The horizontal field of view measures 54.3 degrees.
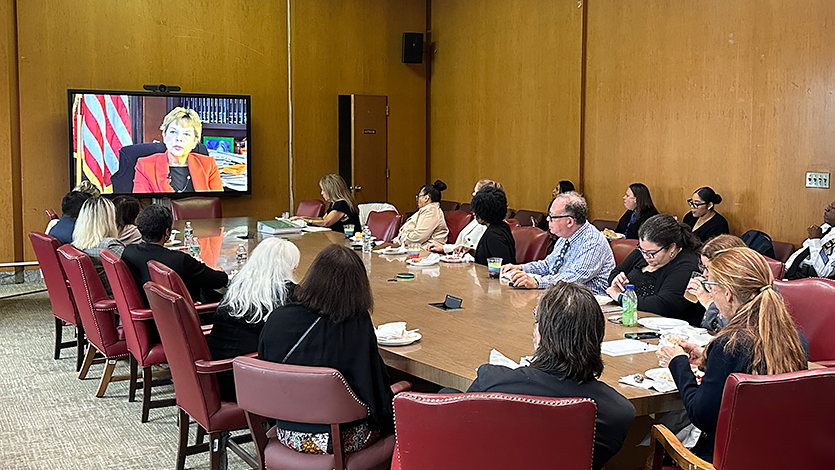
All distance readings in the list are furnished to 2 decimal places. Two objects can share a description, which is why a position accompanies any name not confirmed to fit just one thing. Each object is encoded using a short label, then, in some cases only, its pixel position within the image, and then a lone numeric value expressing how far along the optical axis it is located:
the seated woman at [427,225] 7.16
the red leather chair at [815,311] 3.71
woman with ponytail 2.53
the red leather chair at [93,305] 4.89
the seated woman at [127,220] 5.88
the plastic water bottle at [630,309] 3.68
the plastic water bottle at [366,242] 6.27
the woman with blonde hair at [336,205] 8.58
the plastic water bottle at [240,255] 5.89
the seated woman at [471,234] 6.63
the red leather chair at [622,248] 5.23
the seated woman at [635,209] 8.01
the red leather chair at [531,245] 6.00
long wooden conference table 3.01
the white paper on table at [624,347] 3.22
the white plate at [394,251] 6.19
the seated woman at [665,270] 4.09
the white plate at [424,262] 5.57
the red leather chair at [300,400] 2.74
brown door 11.48
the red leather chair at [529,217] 9.79
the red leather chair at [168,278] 3.89
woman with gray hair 3.65
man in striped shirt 4.75
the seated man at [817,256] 5.88
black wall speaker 11.86
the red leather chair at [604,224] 8.89
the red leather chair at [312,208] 9.69
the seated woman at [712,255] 3.53
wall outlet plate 6.80
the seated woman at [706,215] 7.40
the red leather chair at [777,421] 2.28
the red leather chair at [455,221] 7.73
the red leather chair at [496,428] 2.09
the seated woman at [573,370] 2.34
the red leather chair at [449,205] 11.55
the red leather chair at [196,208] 9.59
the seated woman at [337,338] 3.04
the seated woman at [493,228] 5.60
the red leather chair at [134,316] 4.47
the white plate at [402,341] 3.38
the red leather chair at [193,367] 3.41
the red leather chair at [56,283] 5.51
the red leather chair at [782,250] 6.91
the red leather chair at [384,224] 7.60
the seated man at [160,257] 4.84
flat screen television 9.77
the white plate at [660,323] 3.62
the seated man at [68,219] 6.61
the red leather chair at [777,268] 4.40
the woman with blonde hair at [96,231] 5.61
